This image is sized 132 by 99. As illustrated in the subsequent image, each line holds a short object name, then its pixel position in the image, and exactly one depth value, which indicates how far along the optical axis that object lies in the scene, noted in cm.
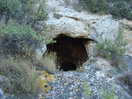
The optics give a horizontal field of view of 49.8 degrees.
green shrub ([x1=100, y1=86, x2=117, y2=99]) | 281
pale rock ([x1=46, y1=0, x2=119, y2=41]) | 595
